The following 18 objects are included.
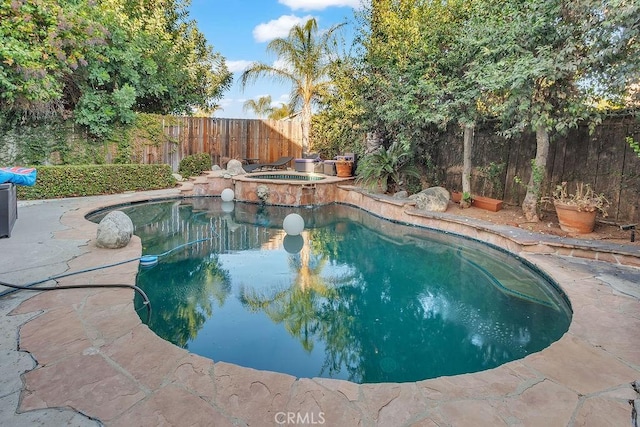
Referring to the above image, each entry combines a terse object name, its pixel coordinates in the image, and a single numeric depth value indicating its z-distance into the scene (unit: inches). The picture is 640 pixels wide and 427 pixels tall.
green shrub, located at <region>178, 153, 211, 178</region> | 463.8
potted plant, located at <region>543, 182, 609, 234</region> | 204.5
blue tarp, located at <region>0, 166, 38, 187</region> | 181.6
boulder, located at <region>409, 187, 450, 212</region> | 288.5
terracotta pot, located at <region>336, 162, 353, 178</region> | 427.2
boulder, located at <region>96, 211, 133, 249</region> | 174.2
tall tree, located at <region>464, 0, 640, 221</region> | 172.4
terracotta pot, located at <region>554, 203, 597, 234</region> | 204.7
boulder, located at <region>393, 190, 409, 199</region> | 328.2
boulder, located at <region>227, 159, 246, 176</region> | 458.8
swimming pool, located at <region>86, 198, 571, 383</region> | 113.9
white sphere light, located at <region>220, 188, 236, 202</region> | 383.9
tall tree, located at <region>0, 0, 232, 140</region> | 296.5
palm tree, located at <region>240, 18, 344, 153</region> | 540.7
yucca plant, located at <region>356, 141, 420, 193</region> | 341.7
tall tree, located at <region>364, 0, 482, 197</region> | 260.4
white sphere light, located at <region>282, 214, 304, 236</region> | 242.1
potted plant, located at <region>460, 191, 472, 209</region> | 285.4
